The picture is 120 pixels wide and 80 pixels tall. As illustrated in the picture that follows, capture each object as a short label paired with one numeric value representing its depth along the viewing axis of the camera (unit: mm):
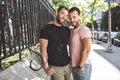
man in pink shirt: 1570
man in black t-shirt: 1564
